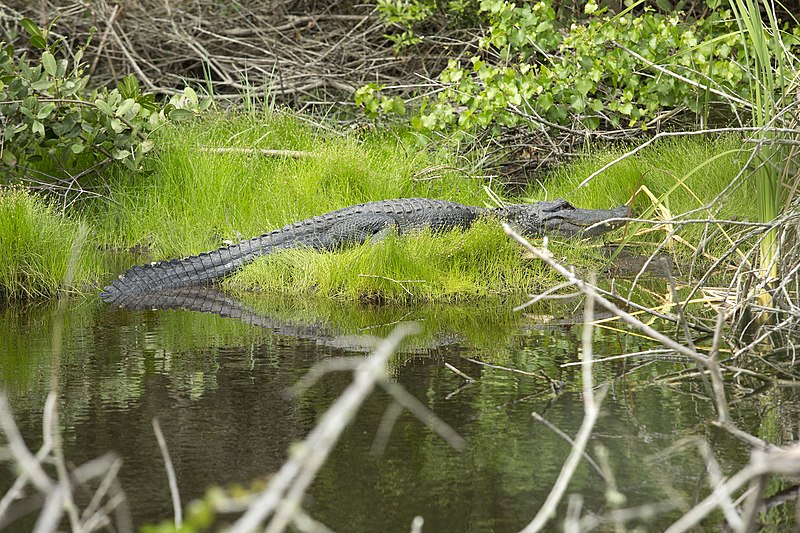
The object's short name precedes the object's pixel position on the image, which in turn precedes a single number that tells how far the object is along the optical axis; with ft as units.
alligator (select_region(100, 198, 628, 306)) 45.93
